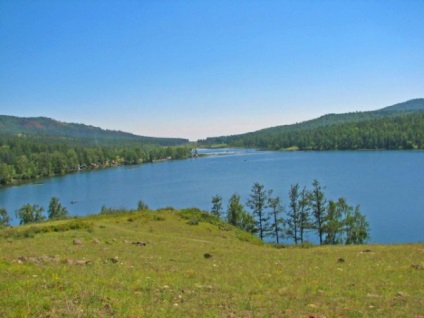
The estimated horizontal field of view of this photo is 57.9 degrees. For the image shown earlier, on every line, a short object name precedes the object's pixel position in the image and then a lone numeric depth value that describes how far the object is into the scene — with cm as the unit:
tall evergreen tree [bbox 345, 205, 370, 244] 6888
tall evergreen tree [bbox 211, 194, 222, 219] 8400
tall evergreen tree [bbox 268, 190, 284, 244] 7819
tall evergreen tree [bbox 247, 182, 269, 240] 7950
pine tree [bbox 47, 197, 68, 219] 9550
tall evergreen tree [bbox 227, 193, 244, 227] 7781
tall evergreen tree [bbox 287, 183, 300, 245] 7569
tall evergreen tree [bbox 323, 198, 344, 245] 7094
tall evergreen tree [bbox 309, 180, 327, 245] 7276
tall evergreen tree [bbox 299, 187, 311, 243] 7488
